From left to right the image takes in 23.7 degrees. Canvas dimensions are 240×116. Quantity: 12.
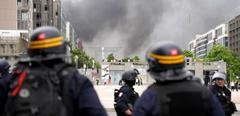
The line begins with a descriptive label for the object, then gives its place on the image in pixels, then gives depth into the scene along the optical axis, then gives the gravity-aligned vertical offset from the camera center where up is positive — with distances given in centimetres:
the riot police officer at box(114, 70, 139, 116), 836 -59
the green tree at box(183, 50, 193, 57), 13881 +82
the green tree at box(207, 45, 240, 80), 11712 -17
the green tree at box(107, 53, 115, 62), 15311 -6
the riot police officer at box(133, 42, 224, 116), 388 -24
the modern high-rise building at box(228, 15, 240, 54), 16438 +645
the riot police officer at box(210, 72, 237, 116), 804 -51
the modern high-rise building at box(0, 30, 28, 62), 7769 +197
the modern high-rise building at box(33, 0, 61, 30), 11812 +951
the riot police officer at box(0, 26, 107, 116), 343 -17
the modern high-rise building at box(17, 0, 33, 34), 8436 +641
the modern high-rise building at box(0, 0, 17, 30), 8194 +621
